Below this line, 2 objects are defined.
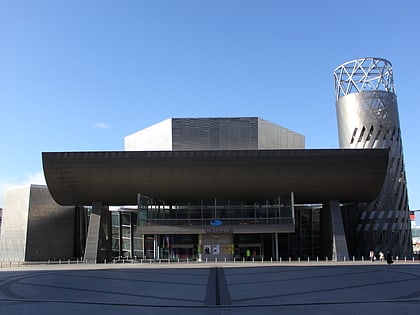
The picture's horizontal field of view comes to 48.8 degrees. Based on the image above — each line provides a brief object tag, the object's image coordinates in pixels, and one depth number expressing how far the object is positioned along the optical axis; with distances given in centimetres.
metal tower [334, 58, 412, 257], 6259
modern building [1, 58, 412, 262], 4928
